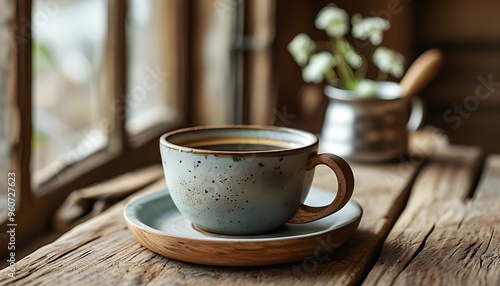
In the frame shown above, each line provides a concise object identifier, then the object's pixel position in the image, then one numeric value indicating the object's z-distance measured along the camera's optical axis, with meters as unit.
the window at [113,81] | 0.88
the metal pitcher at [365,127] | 1.01
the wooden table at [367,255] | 0.68
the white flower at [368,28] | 1.04
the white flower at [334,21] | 1.04
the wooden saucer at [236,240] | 0.68
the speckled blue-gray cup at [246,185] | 0.69
